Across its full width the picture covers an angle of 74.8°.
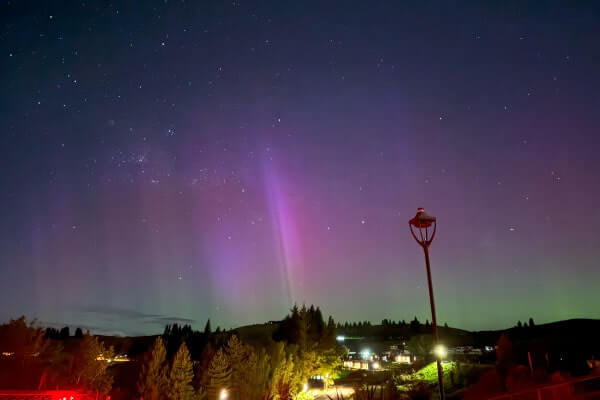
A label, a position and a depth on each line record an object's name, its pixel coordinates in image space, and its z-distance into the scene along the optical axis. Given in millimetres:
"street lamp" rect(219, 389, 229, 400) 32816
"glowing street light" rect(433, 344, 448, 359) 9430
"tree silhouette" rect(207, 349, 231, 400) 34844
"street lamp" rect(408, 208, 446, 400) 10626
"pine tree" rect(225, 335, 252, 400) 37000
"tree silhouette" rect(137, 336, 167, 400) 31938
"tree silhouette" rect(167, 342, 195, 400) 32812
